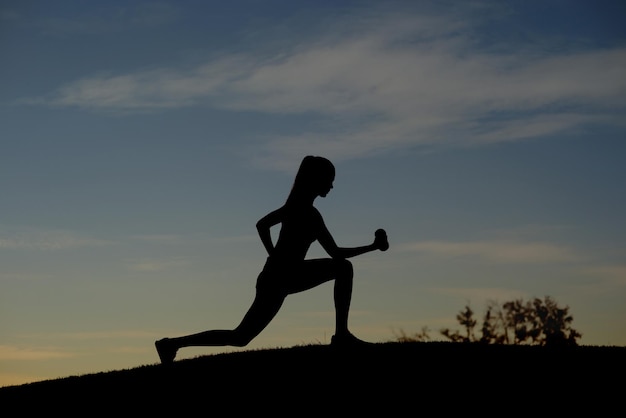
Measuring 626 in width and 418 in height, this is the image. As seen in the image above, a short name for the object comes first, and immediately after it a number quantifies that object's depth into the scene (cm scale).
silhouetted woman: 1508
